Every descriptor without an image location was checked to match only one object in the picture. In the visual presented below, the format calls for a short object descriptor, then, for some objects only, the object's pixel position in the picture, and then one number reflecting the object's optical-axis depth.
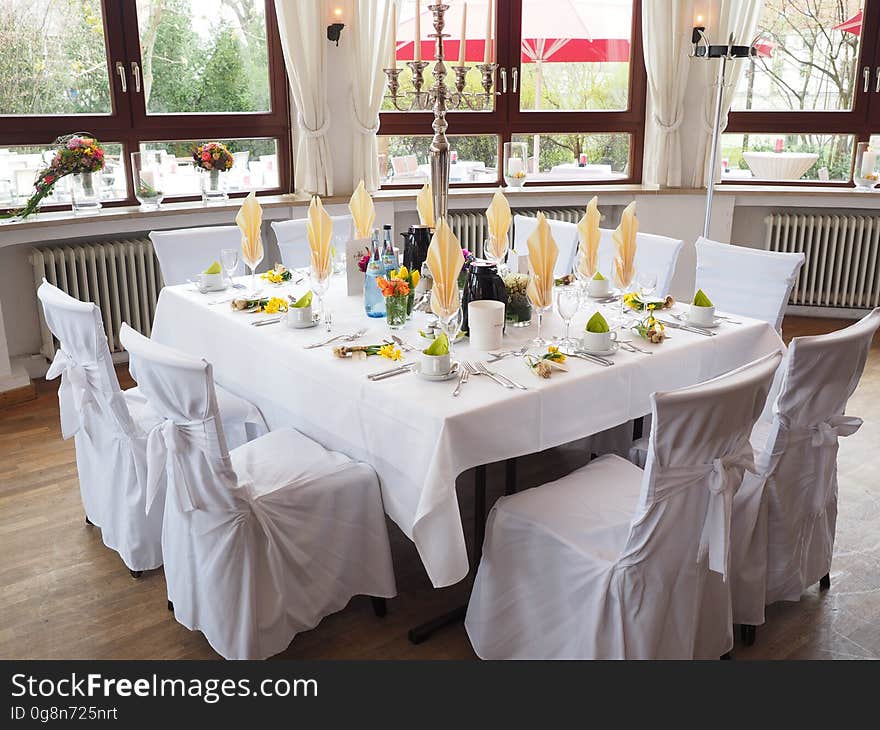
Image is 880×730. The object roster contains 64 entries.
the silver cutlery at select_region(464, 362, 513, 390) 2.24
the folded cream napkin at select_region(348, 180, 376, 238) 3.49
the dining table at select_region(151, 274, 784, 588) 2.09
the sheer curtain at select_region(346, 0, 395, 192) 4.97
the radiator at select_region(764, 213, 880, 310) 5.50
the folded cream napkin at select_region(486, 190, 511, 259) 3.40
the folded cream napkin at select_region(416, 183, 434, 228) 3.50
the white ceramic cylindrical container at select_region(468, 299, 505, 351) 2.54
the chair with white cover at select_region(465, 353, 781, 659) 1.88
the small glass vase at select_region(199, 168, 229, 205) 4.84
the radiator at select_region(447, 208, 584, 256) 5.45
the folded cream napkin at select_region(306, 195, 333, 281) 3.03
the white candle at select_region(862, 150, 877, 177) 5.38
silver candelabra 2.92
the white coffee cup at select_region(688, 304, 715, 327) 2.75
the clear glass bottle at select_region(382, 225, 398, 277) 3.03
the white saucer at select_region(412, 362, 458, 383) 2.29
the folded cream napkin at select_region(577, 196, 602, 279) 3.02
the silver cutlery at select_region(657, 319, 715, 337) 2.71
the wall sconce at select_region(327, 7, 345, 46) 4.90
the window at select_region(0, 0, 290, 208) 4.45
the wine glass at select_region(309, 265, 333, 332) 3.00
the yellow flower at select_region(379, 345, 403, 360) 2.48
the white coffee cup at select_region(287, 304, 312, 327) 2.80
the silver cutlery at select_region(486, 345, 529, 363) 2.49
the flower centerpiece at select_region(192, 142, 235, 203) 4.72
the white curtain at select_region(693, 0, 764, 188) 5.31
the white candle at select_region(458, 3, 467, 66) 2.79
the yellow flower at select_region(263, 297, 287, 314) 2.98
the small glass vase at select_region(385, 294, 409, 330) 2.73
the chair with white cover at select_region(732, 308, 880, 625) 2.13
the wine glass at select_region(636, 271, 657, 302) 2.94
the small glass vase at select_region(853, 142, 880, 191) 5.39
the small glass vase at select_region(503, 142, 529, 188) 5.51
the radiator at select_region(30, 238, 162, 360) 4.42
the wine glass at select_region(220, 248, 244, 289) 3.19
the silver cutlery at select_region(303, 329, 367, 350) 2.62
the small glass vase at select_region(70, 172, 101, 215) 4.48
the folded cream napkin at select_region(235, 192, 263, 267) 3.41
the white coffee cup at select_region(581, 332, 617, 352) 2.50
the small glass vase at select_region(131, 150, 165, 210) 4.63
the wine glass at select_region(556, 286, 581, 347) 2.50
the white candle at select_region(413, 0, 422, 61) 2.77
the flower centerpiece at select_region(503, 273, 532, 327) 2.79
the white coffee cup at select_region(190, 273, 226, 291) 3.30
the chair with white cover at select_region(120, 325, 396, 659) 2.13
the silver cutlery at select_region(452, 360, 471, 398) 2.21
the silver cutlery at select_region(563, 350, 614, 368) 2.42
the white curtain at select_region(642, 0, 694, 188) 5.33
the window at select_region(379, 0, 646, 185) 5.45
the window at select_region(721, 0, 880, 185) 5.50
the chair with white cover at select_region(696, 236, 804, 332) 3.15
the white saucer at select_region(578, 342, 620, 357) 2.50
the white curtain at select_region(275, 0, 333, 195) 4.82
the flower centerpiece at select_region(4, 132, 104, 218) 4.20
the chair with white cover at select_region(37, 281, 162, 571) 2.49
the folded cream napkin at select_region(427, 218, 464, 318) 2.49
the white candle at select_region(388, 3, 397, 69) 3.02
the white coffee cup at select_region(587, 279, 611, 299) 3.21
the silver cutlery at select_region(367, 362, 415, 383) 2.32
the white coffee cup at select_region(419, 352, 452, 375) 2.28
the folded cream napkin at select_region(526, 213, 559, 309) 2.59
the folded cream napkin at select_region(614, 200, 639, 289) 2.92
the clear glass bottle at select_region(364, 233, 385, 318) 2.91
